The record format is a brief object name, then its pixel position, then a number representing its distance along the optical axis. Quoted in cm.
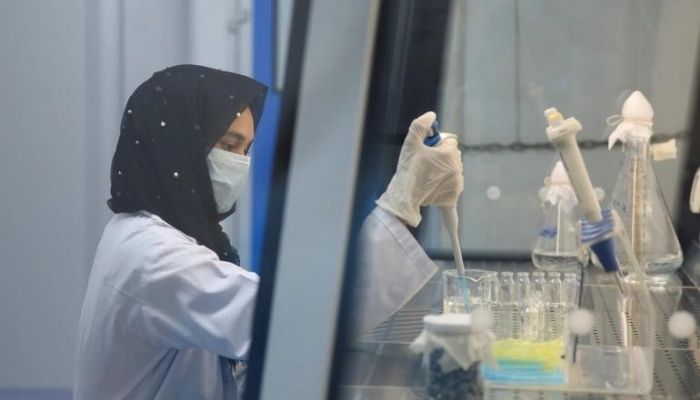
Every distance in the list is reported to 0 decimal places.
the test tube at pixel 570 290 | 323
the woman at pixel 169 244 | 340
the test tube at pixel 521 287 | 325
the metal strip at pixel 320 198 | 287
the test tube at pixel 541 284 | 324
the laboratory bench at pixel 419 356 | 295
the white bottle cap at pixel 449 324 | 296
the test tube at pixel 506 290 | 322
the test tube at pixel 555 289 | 322
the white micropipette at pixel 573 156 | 309
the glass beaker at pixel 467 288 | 315
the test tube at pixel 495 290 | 320
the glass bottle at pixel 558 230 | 325
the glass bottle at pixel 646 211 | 347
